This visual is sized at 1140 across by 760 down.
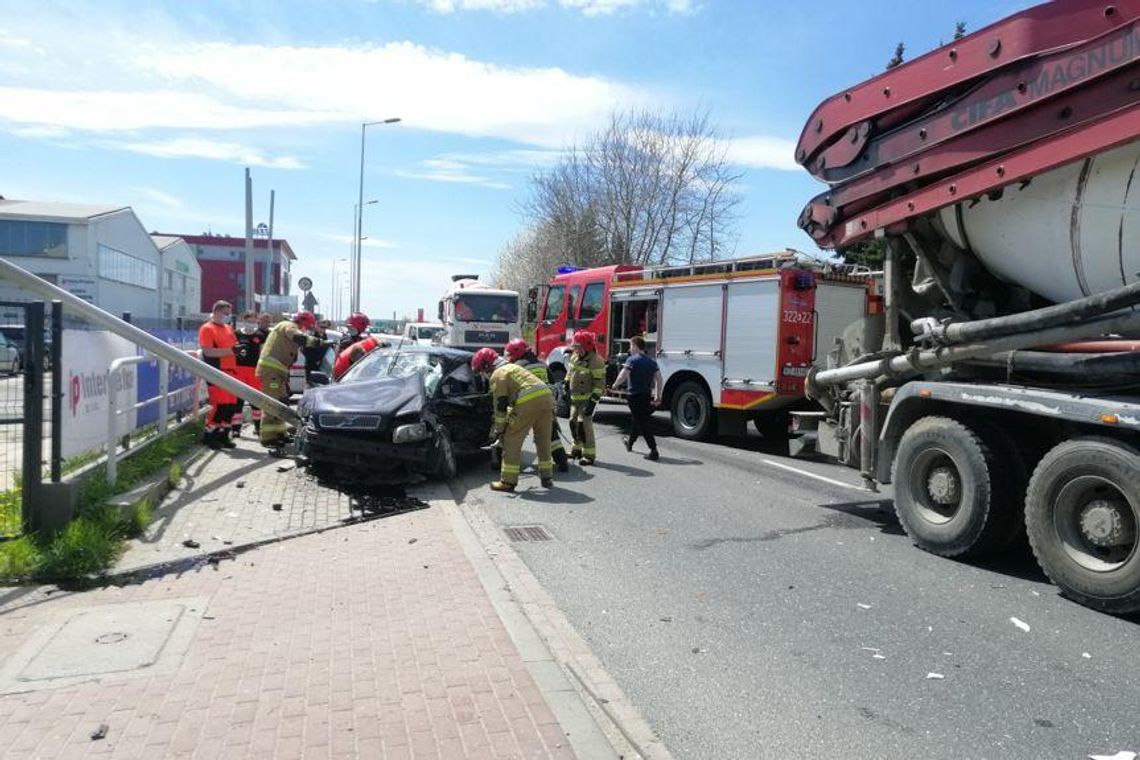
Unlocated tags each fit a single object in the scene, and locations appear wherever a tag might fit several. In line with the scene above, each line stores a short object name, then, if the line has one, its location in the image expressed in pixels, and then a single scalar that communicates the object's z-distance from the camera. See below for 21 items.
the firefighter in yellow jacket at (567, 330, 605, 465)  10.34
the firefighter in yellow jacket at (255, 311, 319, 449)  10.31
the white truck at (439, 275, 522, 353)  24.66
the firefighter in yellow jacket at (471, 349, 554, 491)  8.51
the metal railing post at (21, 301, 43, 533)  5.61
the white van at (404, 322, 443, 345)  30.25
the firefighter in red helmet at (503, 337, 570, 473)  9.26
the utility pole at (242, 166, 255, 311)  26.66
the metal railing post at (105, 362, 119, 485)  6.82
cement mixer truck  5.04
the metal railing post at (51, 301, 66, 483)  5.87
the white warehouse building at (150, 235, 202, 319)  65.17
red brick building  90.50
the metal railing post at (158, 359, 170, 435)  9.33
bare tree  30.86
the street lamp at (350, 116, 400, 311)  41.50
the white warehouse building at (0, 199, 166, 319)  44.53
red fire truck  11.14
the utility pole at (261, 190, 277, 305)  29.52
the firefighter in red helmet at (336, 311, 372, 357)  12.17
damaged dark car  8.09
